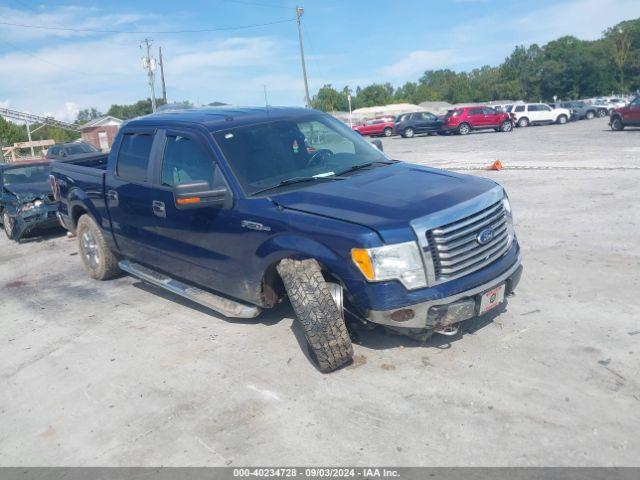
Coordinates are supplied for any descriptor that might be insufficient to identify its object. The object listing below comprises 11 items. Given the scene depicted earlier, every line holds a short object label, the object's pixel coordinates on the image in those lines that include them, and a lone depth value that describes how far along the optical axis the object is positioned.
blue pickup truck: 3.92
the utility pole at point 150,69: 44.97
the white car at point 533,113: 39.56
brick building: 58.34
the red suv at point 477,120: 35.03
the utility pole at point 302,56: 43.78
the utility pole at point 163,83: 54.03
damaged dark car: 10.50
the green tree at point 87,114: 130.62
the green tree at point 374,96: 116.06
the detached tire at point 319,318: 3.99
